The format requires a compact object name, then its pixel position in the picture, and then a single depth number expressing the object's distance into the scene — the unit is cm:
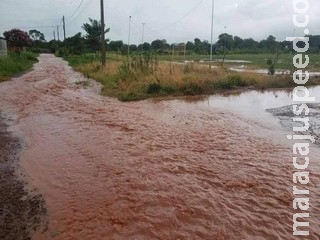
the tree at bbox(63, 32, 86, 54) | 5592
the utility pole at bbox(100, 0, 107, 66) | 2306
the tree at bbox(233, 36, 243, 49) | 7606
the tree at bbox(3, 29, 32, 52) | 3562
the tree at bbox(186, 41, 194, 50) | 7122
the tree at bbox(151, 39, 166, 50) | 6241
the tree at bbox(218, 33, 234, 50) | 6788
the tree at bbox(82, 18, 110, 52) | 5153
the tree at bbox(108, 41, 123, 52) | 6564
